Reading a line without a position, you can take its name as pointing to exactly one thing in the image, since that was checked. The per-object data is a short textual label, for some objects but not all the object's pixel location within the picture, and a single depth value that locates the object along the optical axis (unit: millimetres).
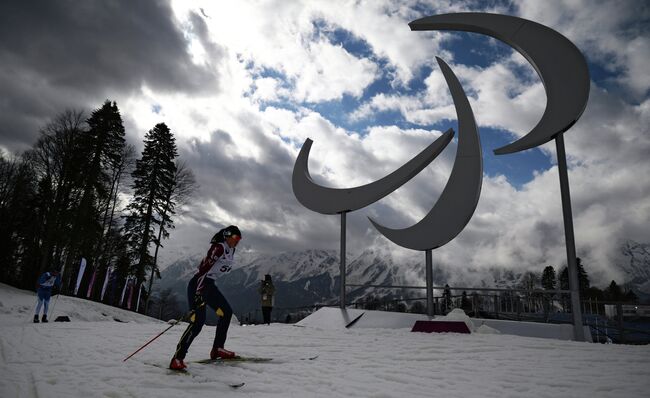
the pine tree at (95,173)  23417
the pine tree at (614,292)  53156
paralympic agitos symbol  10234
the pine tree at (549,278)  65325
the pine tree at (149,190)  26047
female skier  5203
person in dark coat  14258
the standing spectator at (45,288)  12172
